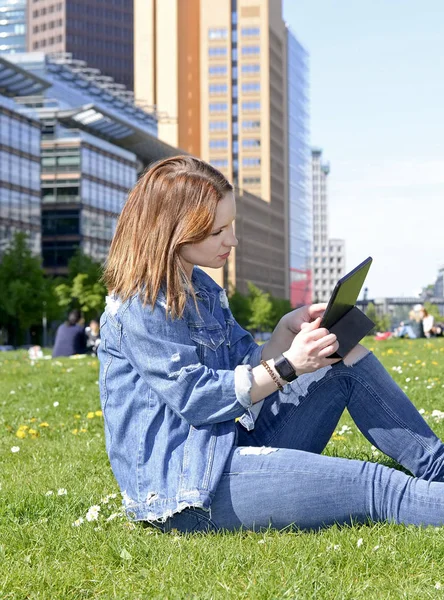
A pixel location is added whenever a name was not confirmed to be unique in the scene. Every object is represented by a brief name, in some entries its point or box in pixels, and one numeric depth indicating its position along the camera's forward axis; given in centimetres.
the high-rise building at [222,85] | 16300
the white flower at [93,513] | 437
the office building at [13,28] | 18738
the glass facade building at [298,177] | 17788
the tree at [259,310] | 11175
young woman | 391
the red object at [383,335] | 3167
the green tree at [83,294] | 6775
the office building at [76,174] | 8650
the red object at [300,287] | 17538
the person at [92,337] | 2330
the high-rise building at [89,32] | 18100
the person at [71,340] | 2167
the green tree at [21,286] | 5744
